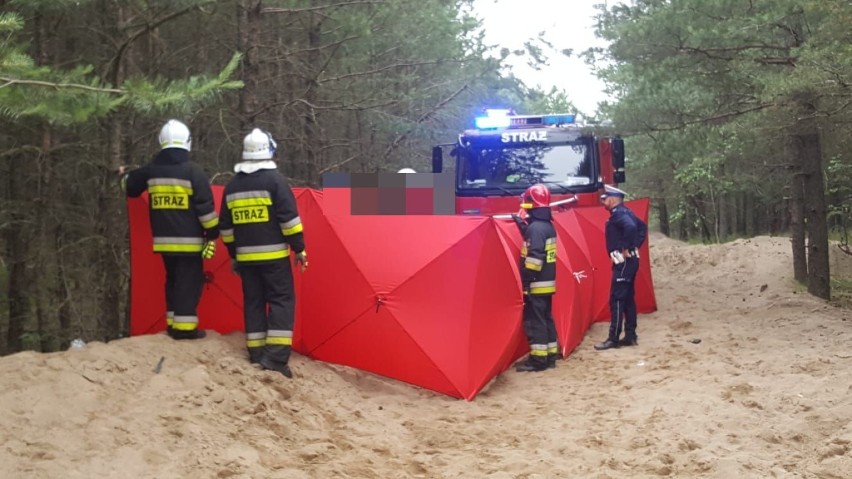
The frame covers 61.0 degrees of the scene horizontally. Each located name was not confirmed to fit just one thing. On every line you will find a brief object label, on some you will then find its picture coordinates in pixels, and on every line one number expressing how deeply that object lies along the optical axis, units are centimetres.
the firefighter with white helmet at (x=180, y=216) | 630
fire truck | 1075
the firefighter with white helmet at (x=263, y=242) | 625
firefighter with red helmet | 815
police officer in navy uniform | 920
